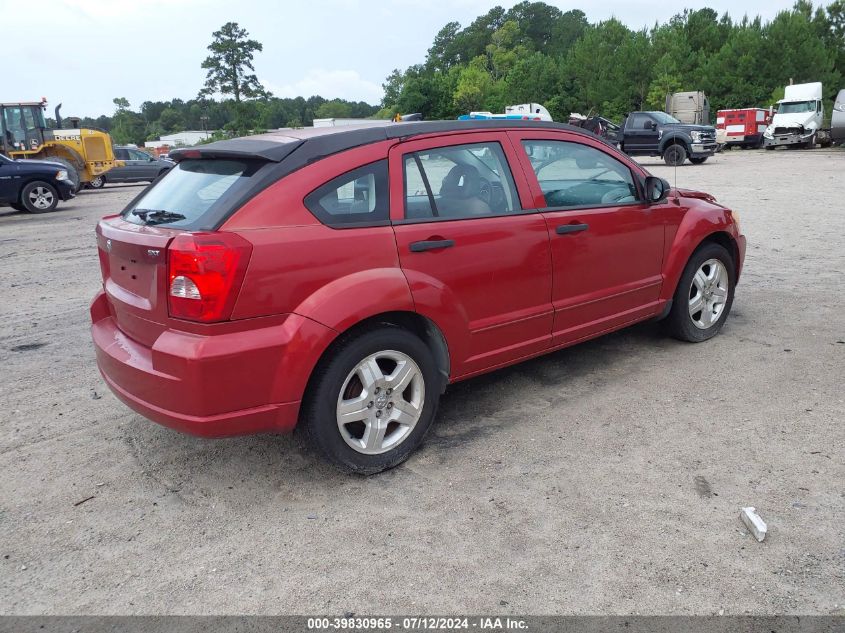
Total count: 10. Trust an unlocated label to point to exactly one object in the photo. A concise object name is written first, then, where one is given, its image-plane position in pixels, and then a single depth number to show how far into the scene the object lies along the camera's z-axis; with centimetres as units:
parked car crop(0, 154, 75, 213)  1566
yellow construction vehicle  2155
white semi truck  3256
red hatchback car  303
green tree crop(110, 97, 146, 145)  13025
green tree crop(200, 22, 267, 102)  8300
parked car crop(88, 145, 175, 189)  2656
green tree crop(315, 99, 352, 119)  13800
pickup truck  2484
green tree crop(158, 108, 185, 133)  14262
